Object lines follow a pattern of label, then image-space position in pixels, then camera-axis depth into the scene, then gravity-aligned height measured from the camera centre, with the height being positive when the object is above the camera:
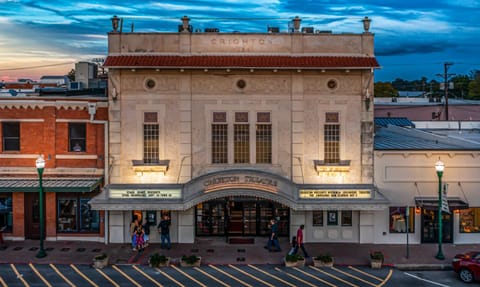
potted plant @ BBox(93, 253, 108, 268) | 23.38 -5.13
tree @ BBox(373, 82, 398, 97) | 92.12 +10.28
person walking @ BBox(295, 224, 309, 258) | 24.88 -4.42
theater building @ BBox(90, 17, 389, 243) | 27.14 +1.74
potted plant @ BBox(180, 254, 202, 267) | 23.52 -5.16
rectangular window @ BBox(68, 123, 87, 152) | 28.06 +0.49
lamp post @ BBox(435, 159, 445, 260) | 25.03 -1.91
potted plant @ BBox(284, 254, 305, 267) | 23.73 -5.16
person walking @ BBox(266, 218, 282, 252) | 25.97 -4.53
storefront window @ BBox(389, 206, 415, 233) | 27.33 -3.77
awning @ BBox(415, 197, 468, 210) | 26.19 -2.83
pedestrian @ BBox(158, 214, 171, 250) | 26.41 -4.27
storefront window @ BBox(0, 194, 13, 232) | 28.20 -3.75
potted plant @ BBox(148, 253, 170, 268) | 23.50 -5.14
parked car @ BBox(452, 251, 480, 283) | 21.08 -4.83
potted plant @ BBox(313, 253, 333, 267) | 23.67 -5.14
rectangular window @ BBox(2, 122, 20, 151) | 28.12 +0.37
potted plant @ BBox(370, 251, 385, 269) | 23.39 -5.04
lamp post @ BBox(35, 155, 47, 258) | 24.88 -2.44
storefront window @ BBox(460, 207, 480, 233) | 27.36 -3.79
